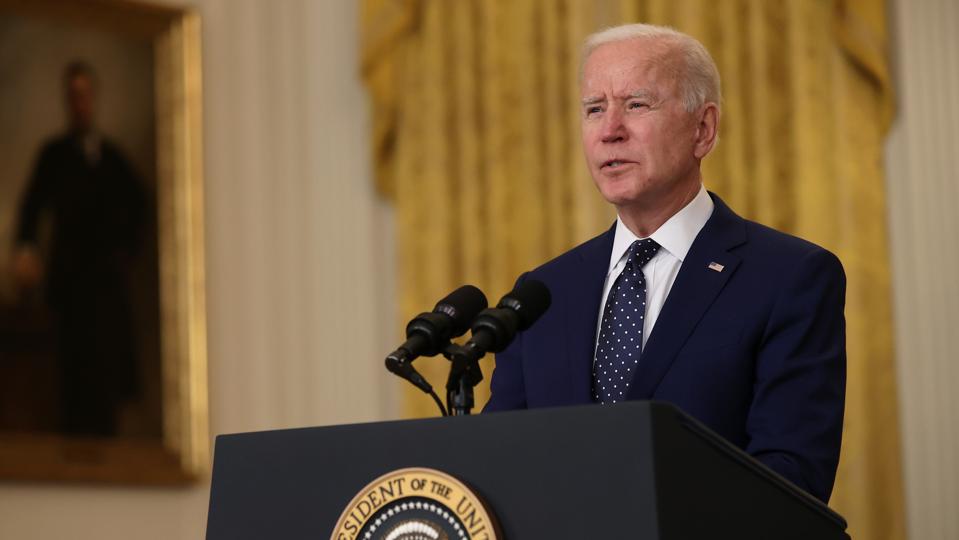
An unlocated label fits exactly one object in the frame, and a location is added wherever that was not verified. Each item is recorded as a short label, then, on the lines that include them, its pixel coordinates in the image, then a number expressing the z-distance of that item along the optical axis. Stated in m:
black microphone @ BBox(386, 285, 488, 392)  5.01
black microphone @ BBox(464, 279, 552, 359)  4.98
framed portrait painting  12.36
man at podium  5.69
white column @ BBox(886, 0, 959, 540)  11.85
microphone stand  4.88
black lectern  4.07
